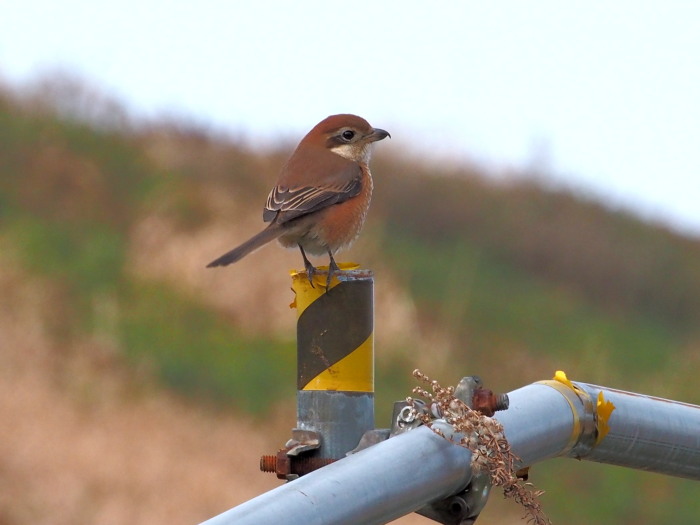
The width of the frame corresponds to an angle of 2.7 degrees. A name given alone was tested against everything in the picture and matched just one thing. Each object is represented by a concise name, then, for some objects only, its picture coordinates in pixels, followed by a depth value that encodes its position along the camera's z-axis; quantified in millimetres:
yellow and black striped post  9439
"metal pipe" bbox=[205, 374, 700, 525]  9227
